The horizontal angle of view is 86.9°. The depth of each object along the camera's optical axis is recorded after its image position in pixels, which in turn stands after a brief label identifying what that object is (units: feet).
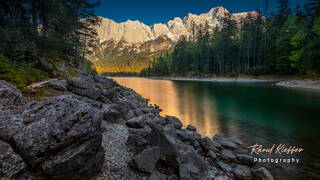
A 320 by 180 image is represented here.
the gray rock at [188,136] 26.04
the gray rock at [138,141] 18.97
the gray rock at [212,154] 22.21
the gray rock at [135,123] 27.43
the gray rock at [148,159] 15.24
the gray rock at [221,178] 17.74
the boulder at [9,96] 17.76
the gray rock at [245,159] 21.85
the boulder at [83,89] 35.50
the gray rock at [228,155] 22.33
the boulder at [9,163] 10.21
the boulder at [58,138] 11.18
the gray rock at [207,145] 23.95
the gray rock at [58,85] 35.06
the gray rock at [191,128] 35.07
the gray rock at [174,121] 34.34
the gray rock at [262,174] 18.52
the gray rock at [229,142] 26.62
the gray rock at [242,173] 18.67
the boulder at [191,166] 15.78
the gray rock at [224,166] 19.86
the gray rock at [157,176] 14.23
